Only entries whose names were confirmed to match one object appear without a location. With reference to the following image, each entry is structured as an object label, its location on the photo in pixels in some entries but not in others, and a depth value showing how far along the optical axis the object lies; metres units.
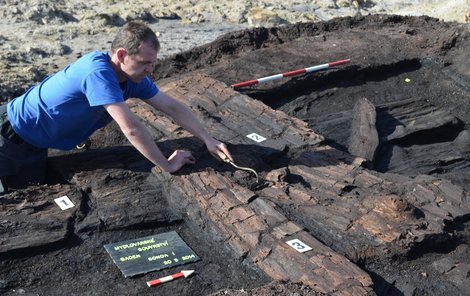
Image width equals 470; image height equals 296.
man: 4.58
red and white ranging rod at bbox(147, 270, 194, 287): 4.05
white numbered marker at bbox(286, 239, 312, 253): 4.22
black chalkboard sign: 4.20
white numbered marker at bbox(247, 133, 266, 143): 5.71
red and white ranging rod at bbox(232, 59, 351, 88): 7.05
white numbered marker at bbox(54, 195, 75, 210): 4.68
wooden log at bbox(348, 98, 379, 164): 6.24
